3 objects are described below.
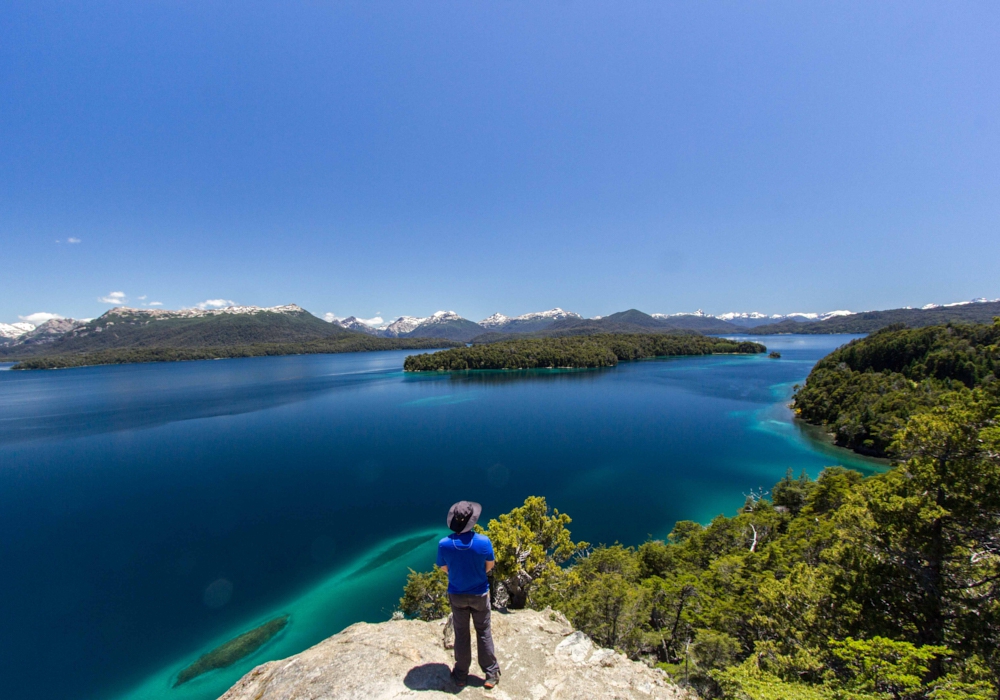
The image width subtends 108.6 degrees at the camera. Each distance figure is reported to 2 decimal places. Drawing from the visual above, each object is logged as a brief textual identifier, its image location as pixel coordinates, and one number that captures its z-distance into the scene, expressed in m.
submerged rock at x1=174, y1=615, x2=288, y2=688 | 17.83
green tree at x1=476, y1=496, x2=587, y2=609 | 14.73
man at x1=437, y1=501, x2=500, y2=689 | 5.33
